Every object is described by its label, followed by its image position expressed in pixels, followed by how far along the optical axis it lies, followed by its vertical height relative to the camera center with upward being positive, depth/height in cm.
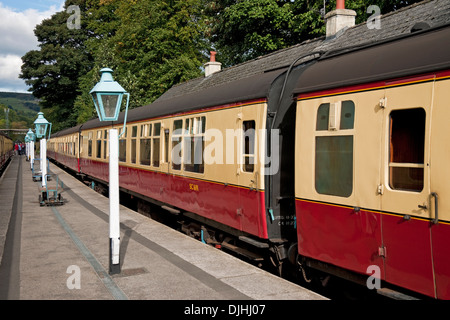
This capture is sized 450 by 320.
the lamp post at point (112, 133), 678 +22
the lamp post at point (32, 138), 2748 +76
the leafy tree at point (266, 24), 2473 +728
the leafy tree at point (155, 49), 3073 +742
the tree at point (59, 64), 5228 +987
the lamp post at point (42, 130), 1718 +66
